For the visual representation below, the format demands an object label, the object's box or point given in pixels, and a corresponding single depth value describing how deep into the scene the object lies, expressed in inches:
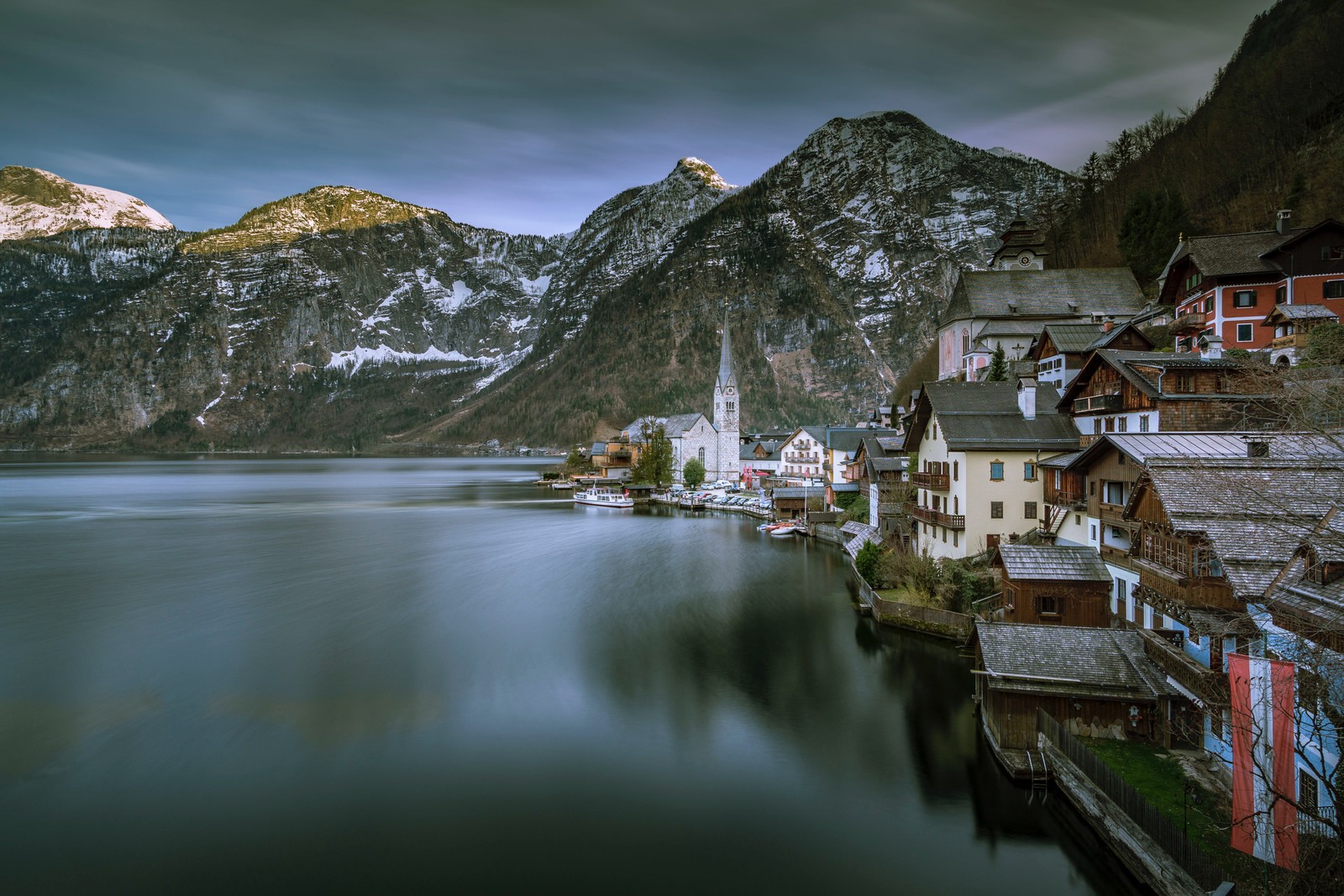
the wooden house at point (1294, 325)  1159.6
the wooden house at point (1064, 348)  1482.5
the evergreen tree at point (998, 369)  1798.7
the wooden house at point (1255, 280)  1285.7
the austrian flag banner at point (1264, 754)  376.8
